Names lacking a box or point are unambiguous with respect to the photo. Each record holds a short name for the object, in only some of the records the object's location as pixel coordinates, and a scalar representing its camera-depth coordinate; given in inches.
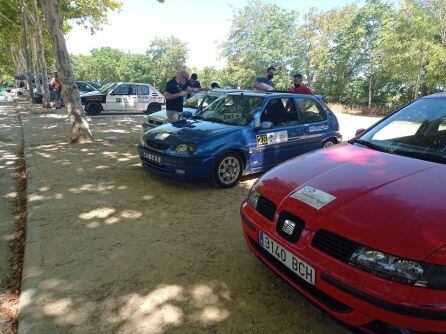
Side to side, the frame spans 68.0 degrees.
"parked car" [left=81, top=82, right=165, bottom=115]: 614.5
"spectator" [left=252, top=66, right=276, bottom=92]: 348.6
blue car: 191.9
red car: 68.9
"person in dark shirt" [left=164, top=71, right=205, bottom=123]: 303.1
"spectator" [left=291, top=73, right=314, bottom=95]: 322.3
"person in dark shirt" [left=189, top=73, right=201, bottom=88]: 504.7
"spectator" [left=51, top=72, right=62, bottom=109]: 712.4
